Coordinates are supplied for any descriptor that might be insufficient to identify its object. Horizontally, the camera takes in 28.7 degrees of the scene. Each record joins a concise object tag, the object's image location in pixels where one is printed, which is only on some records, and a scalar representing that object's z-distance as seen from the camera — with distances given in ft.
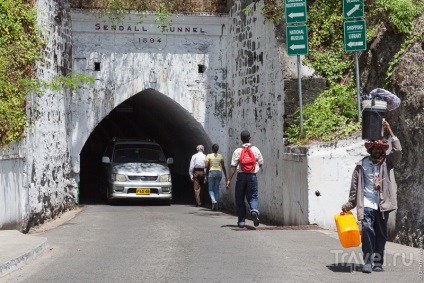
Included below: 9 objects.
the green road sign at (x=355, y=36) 48.06
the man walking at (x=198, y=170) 69.21
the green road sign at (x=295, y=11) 52.19
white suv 69.26
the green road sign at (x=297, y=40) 51.83
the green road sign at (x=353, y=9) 48.62
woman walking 66.18
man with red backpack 46.98
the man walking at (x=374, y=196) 30.35
